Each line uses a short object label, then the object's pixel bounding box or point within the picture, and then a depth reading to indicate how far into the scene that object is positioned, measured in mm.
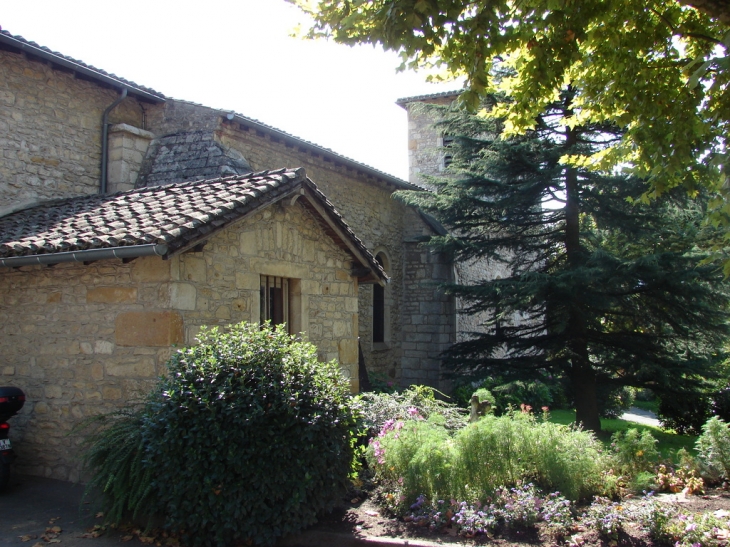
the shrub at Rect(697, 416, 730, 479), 6242
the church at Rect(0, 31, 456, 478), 6391
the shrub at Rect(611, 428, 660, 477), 6328
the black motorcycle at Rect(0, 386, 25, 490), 6344
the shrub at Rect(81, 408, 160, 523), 4918
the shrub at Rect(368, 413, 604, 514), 5367
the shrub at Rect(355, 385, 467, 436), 6990
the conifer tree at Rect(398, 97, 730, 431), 10977
